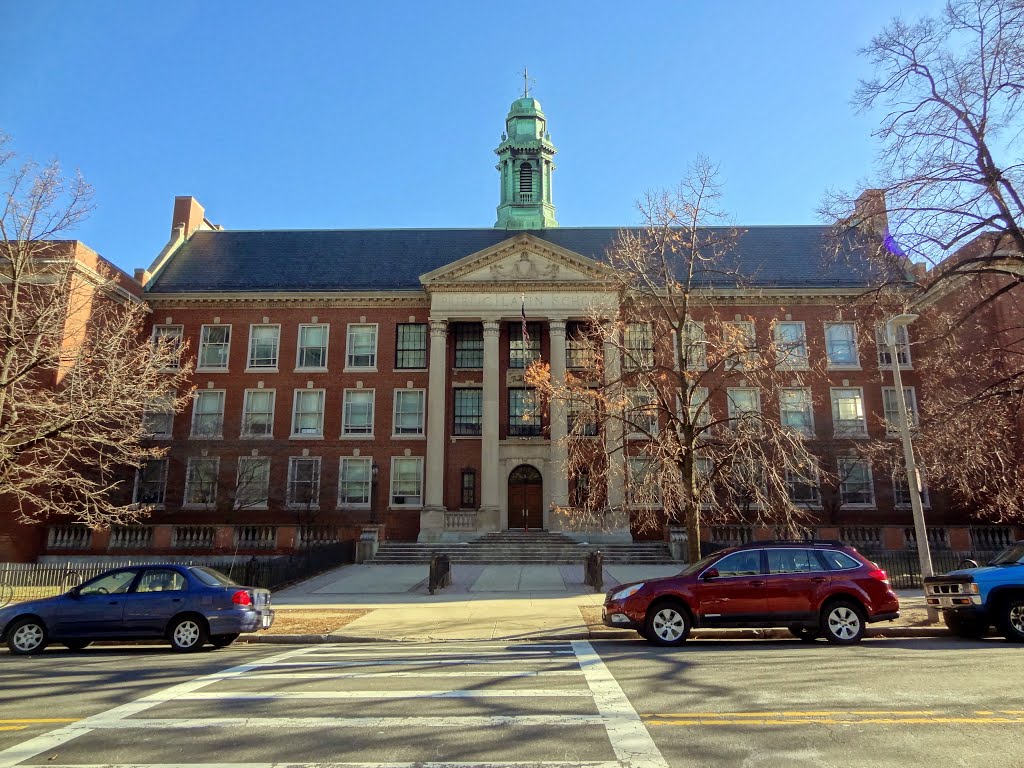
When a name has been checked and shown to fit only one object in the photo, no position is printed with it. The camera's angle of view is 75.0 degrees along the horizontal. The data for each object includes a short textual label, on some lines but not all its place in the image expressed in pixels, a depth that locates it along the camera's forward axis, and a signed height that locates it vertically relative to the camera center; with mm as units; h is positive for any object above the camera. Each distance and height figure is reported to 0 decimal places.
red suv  11453 -1283
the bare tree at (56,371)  18375 +4485
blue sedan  11727 -1464
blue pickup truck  11469 -1262
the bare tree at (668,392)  15234 +3302
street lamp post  14628 +1330
